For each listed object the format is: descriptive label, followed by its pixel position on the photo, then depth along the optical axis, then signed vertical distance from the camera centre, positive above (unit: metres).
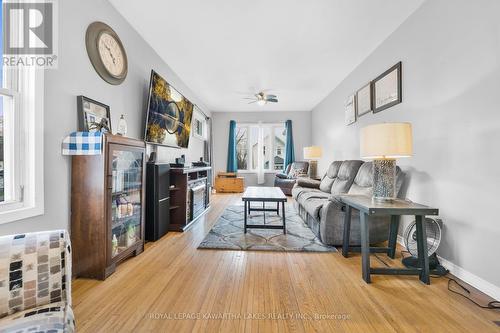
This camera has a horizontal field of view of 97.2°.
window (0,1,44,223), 1.46 +0.17
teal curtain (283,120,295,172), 7.03 +0.65
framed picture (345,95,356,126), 3.92 +1.02
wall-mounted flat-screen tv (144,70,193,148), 2.90 +0.76
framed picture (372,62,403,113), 2.69 +1.01
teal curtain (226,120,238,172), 7.08 +0.50
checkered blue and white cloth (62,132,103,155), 1.76 +0.17
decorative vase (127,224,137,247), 2.21 -0.71
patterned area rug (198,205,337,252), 2.52 -0.93
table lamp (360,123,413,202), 1.90 +0.14
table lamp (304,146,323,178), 5.77 +0.23
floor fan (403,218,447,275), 1.99 -0.75
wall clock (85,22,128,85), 2.04 +1.14
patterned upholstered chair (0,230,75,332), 0.83 -0.48
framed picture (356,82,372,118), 3.35 +1.05
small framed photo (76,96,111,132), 1.92 +0.47
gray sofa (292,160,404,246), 2.48 -0.51
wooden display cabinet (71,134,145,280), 1.79 -0.38
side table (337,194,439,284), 1.77 -0.50
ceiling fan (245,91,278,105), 4.87 +1.53
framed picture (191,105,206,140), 5.30 +1.06
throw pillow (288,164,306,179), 6.25 -0.20
